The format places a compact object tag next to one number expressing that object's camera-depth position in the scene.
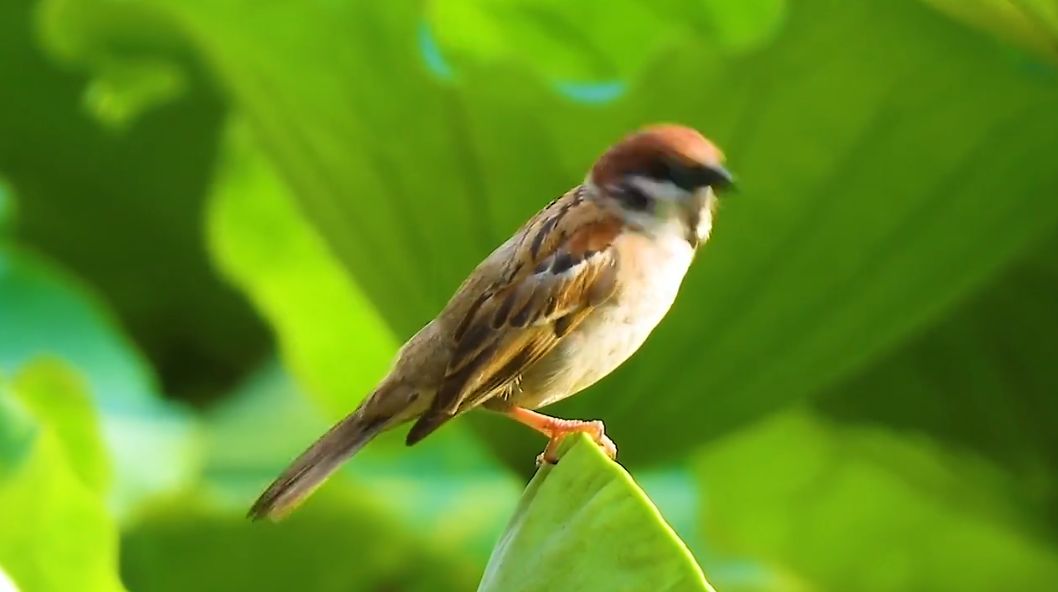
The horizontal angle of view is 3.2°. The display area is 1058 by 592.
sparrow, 4.43
